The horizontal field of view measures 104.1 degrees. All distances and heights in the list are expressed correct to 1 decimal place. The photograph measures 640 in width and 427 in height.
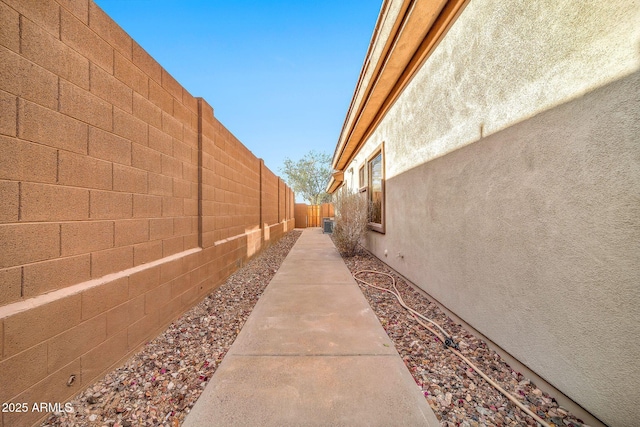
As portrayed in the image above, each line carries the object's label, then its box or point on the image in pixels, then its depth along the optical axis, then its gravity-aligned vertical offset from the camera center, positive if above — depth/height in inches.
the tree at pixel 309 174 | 1146.7 +173.5
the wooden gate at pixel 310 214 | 748.0 -7.6
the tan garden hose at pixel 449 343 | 62.1 -48.9
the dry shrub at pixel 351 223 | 257.0 -11.5
